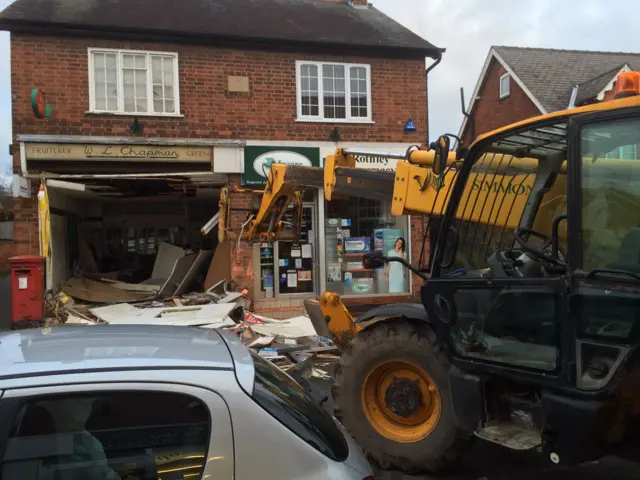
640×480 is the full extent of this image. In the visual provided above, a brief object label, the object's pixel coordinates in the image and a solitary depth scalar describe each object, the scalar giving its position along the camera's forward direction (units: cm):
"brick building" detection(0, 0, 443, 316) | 1041
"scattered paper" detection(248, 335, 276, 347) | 773
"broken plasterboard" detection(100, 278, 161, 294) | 1233
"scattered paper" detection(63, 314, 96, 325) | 905
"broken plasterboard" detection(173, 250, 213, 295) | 1142
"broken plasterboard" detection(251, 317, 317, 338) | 886
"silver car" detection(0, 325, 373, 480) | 182
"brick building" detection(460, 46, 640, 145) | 2064
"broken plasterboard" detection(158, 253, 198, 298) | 1140
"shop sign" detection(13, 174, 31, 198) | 993
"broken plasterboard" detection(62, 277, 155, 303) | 1120
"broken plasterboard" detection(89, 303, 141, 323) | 933
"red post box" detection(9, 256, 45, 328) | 909
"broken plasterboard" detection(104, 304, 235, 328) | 871
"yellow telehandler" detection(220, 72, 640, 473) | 295
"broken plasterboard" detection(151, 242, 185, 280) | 1368
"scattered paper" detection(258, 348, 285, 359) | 702
